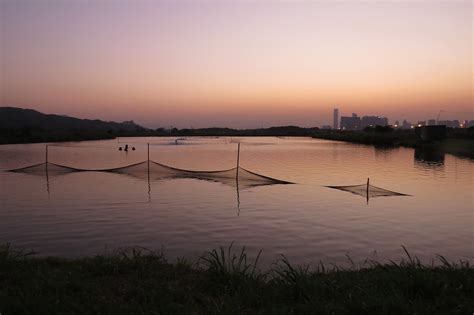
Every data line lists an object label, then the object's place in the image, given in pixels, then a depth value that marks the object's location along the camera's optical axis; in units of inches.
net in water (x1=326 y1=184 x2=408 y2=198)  641.9
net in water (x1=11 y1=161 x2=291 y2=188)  788.7
